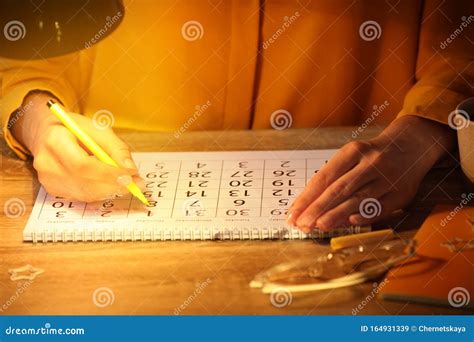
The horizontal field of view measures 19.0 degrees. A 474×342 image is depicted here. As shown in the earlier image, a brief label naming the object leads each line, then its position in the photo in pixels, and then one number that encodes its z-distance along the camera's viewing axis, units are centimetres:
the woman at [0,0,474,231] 139
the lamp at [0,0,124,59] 117
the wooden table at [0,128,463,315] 112
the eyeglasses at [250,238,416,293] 114
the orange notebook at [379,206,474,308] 111
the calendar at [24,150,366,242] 120
